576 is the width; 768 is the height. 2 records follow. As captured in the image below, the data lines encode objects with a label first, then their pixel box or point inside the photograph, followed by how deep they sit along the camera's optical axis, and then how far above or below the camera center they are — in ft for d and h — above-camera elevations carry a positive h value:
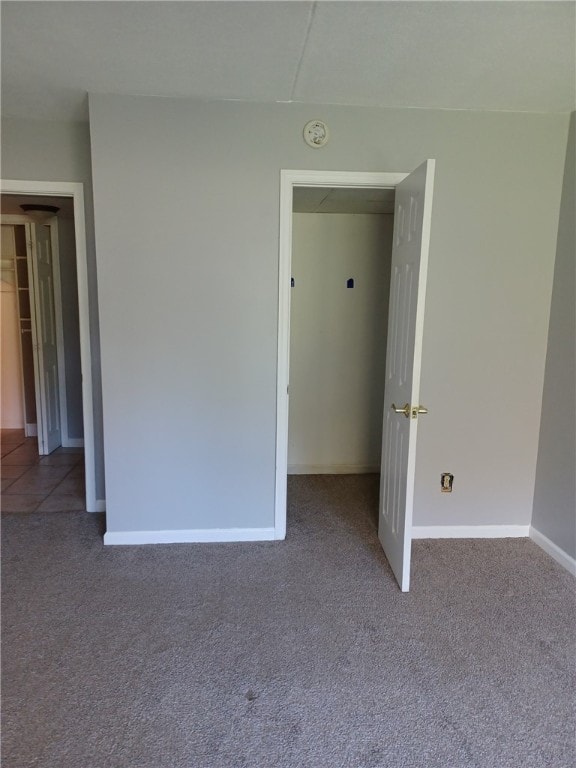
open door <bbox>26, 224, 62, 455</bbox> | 14.37 -0.78
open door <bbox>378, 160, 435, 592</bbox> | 7.30 -0.75
